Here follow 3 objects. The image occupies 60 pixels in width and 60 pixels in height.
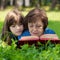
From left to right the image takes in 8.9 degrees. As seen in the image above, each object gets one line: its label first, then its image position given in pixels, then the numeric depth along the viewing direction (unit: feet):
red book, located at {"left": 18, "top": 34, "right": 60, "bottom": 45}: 11.26
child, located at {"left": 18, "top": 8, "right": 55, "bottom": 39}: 15.24
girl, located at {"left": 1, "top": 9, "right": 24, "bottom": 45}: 16.18
